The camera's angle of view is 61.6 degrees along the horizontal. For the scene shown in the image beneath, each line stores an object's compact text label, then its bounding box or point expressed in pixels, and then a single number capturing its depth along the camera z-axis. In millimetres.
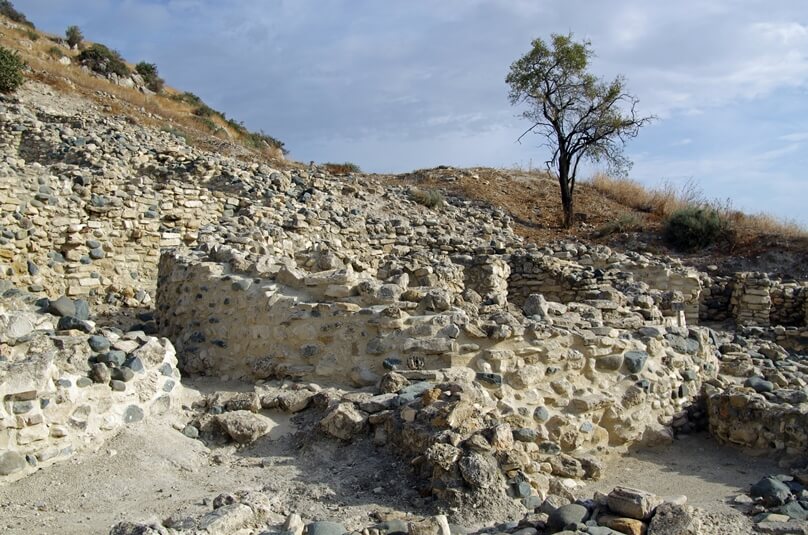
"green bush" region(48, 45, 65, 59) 26578
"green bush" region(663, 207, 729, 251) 16016
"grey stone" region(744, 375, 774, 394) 6134
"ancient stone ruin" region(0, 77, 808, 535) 4012
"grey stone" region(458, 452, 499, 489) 3918
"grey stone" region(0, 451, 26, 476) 3869
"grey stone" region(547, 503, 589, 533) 3355
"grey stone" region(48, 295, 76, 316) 5531
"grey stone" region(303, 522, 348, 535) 3352
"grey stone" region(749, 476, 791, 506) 3824
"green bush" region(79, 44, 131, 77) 27875
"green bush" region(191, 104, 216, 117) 28891
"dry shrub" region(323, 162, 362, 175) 20531
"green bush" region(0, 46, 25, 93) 18109
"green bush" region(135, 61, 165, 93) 30484
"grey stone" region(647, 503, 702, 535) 3226
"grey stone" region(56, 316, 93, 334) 4941
